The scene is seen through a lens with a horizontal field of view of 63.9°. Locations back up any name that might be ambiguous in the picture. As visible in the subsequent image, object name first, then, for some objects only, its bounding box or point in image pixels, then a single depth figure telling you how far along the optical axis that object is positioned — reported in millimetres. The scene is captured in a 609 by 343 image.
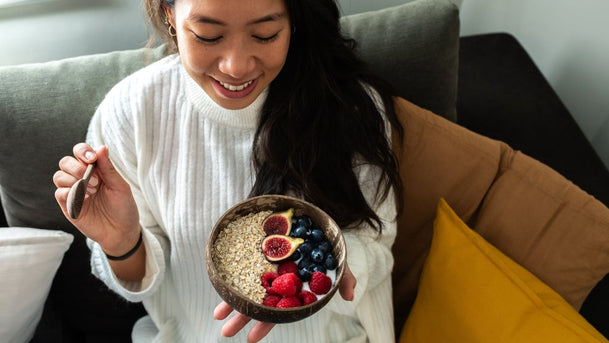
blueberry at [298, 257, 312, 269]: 880
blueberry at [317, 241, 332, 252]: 887
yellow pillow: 1047
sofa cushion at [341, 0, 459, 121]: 1364
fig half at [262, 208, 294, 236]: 915
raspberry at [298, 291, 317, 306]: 819
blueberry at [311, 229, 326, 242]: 902
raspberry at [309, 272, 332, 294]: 834
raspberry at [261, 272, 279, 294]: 851
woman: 1134
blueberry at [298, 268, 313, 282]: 868
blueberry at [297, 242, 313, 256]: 885
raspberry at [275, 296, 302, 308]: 801
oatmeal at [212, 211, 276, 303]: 847
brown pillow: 1142
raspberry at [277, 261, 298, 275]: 879
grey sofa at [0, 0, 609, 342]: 1251
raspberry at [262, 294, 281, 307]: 818
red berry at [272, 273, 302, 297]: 820
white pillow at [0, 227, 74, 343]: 1211
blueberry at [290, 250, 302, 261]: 890
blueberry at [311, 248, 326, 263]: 877
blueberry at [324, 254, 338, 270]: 873
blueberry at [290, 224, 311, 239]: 897
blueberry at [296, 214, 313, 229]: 921
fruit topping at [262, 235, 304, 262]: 884
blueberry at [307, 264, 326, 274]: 872
